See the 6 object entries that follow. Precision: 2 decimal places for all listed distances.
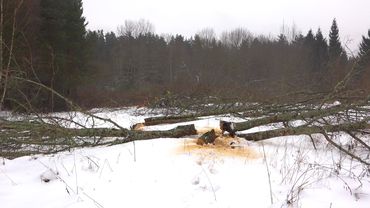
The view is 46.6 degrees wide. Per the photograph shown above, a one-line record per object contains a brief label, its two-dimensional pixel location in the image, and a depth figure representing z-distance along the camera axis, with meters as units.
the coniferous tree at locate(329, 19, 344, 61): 63.50
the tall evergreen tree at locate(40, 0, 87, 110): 27.08
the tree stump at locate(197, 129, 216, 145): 5.49
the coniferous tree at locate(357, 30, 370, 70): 53.09
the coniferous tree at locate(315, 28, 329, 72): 60.86
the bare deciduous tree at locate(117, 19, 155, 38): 86.72
